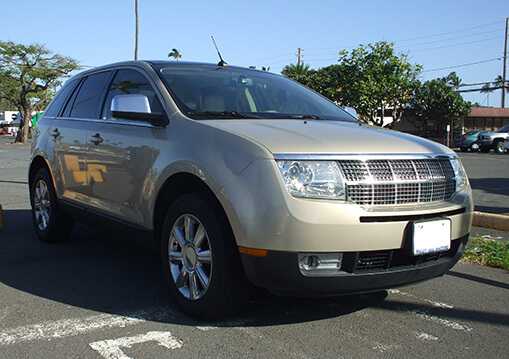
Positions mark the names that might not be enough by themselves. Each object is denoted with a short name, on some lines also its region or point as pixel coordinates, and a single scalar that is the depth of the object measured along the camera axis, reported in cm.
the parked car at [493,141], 3170
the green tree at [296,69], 5413
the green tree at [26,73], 4097
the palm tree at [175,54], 4669
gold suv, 293
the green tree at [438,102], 4034
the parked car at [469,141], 3278
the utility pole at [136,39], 2878
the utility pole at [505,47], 5797
